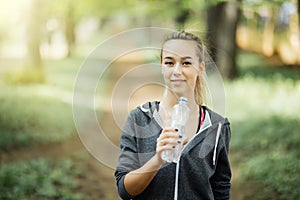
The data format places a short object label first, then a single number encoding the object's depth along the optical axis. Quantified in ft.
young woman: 6.79
